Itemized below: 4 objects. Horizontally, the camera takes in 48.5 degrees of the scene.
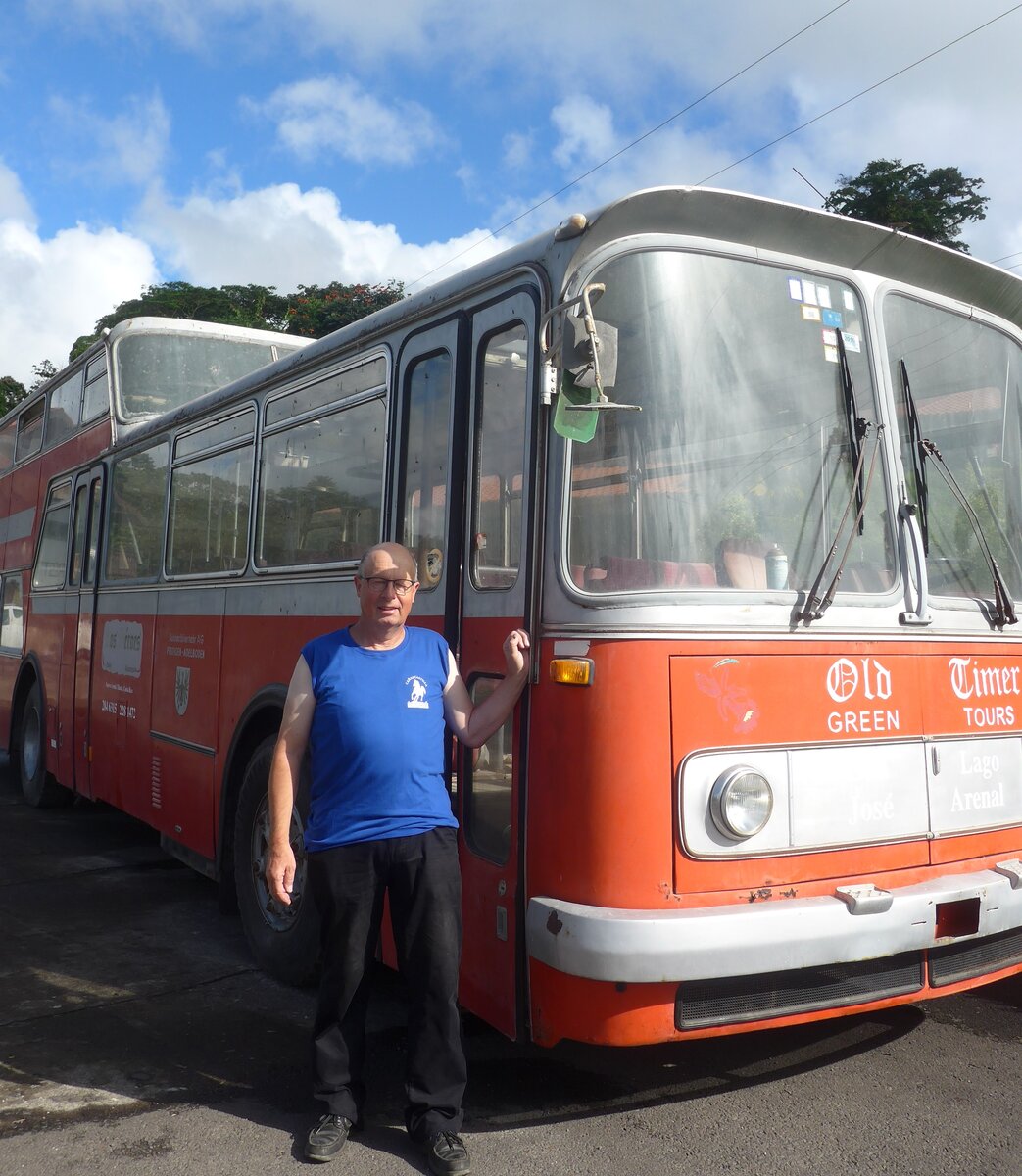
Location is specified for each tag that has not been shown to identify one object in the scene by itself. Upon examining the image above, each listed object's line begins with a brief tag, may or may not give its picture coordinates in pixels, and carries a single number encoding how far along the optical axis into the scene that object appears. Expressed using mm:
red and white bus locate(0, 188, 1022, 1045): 3314
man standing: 3455
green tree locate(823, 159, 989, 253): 32375
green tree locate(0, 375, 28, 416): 52594
